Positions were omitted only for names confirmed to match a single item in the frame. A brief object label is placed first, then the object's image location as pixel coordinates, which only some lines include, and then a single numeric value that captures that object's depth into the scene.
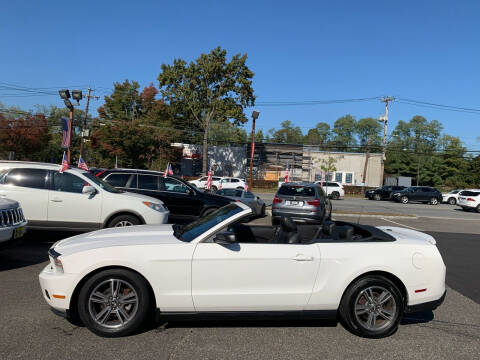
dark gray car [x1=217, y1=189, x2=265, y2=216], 16.81
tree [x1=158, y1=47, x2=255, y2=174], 44.44
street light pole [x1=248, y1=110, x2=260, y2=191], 23.97
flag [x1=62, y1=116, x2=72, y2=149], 14.37
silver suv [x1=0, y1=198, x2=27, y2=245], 6.12
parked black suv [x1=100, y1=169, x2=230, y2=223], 10.92
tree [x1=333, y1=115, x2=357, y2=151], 111.12
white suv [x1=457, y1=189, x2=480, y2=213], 26.92
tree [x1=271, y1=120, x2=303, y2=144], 108.52
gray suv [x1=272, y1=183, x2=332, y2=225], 12.92
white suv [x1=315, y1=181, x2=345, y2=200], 35.78
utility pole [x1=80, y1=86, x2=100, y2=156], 39.02
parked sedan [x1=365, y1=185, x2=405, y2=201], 37.00
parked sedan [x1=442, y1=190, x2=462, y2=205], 37.35
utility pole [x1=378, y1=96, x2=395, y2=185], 51.91
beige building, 53.38
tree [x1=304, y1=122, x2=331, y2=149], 110.19
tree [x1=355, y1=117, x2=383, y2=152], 108.12
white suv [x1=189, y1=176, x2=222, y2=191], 33.62
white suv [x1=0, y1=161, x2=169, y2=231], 8.02
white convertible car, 3.90
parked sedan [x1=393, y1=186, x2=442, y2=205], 34.81
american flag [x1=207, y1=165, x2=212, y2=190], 23.39
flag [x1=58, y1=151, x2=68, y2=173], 8.24
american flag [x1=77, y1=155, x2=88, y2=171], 14.48
